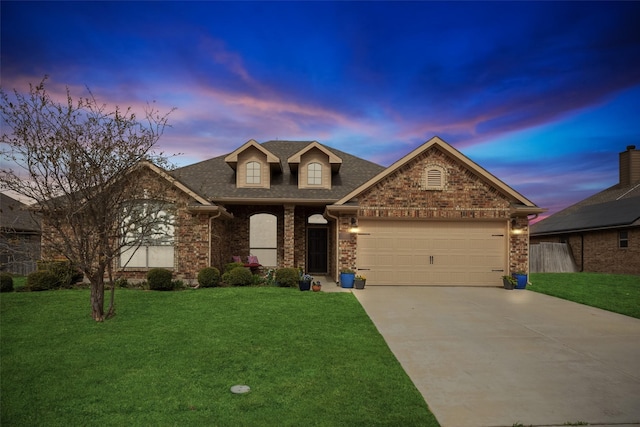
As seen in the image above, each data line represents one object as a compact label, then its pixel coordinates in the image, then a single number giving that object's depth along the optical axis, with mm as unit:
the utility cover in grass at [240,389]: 5109
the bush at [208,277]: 13938
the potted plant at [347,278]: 14148
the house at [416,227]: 14664
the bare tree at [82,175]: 8664
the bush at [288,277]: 14156
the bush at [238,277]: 14336
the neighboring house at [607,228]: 21250
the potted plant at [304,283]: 13344
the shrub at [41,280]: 12844
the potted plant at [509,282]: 14445
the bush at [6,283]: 12375
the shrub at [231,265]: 15267
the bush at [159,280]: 13250
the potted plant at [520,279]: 14574
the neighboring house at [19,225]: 18047
